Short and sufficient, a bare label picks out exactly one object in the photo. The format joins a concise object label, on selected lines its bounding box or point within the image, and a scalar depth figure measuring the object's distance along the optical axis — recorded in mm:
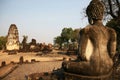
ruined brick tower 21304
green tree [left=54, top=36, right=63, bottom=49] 38131
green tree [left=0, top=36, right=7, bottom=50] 32245
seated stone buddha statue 2600
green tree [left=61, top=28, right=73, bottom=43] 36847
